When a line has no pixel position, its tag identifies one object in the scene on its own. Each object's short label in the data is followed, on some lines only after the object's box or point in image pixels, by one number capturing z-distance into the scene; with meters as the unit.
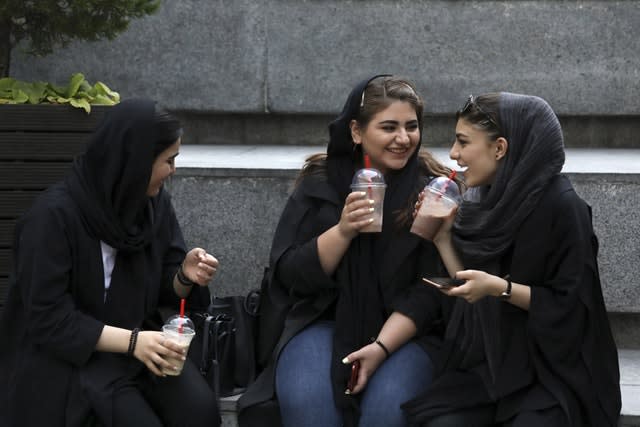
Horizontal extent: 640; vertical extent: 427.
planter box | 8.26
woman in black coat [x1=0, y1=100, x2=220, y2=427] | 6.61
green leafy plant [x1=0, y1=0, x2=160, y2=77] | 8.51
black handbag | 7.43
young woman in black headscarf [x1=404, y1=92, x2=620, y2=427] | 6.48
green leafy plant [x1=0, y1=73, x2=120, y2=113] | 8.40
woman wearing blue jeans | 6.92
